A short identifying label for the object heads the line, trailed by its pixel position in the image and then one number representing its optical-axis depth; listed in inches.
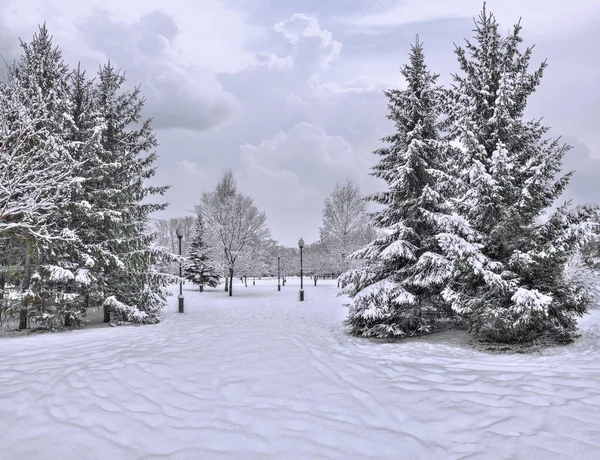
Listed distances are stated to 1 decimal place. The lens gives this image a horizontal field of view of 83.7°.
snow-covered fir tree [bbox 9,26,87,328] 366.9
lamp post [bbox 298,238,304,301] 856.6
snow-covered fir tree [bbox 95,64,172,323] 433.1
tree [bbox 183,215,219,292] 1173.1
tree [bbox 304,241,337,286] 1209.9
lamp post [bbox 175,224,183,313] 514.5
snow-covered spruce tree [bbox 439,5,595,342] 270.5
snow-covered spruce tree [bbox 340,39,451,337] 334.0
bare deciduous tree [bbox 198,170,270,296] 956.0
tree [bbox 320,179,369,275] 1086.4
